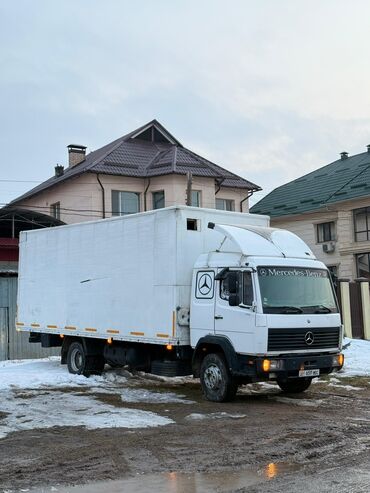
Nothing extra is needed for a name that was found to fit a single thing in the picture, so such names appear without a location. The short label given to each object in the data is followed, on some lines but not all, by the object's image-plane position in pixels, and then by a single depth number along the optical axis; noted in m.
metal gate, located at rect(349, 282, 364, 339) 22.48
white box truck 11.26
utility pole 25.78
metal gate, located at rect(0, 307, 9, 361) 19.44
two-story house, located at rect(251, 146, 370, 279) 35.81
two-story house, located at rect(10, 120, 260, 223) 32.31
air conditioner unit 36.88
